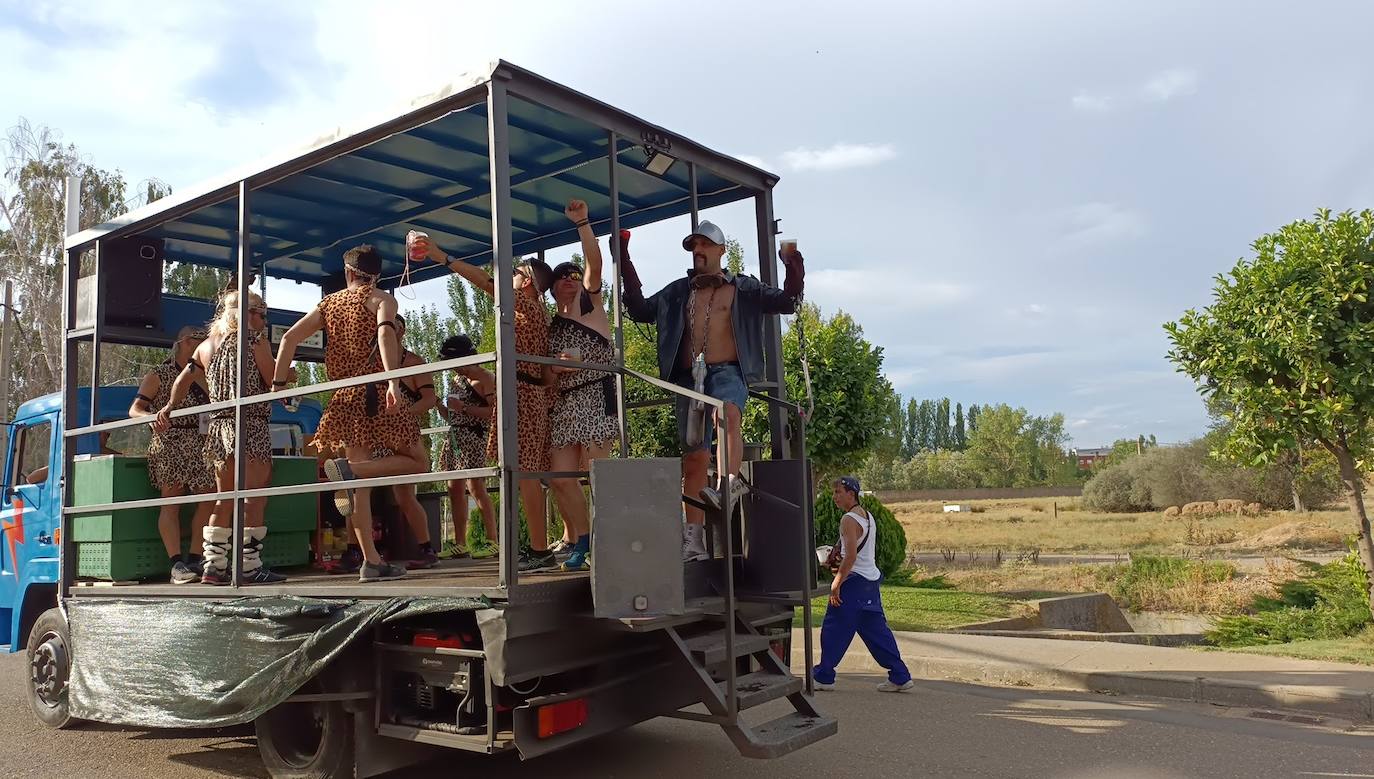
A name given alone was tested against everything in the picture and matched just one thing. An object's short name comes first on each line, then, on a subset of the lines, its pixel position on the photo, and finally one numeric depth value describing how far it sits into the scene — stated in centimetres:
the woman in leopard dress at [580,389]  535
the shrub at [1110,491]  4888
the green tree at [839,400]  1485
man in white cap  565
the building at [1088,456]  11916
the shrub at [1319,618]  996
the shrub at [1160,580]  1465
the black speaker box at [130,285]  686
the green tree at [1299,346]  927
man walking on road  725
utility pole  2014
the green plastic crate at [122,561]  618
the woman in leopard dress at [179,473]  623
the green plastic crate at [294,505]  657
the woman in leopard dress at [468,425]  692
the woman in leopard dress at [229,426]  575
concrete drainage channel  1105
